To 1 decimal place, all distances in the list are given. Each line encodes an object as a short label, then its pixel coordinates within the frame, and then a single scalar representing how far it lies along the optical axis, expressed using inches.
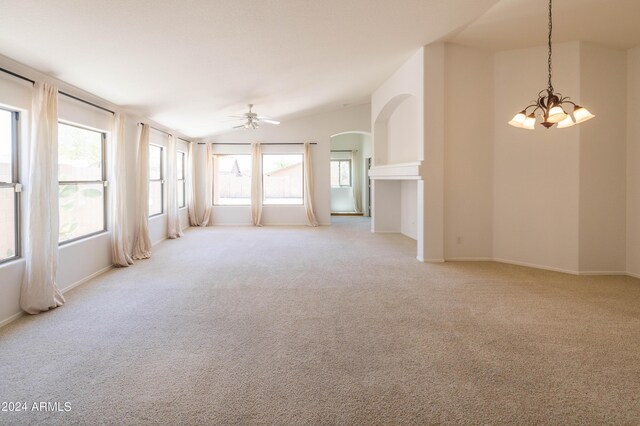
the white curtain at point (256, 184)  417.4
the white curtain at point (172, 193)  328.8
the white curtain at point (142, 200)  251.9
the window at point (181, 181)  391.5
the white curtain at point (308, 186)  417.7
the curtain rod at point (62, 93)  132.8
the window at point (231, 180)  432.1
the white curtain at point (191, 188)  404.8
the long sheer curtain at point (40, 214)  143.2
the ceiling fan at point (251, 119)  307.5
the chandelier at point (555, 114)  126.8
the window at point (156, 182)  313.4
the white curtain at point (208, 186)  418.6
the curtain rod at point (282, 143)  421.4
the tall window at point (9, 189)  141.2
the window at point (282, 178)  434.3
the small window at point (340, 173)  559.2
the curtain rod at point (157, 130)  274.6
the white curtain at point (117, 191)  219.6
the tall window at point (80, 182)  188.4
